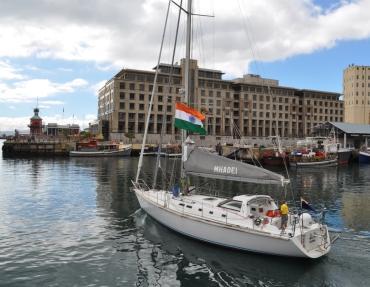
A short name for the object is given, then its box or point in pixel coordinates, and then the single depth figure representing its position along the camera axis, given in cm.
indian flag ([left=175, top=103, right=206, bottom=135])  2712
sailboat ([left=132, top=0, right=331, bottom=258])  2075
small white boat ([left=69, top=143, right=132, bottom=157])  11714
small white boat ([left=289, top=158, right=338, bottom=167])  8799
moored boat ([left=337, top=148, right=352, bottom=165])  10031
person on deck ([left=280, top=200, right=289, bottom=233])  2118
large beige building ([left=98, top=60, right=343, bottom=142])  16450
